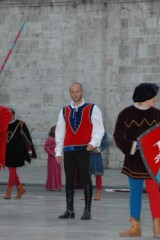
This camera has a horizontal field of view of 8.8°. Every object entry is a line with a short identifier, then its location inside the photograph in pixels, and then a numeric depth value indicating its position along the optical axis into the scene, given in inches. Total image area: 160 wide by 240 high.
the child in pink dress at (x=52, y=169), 810.8
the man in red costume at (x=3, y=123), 553.0
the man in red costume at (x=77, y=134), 534.0
